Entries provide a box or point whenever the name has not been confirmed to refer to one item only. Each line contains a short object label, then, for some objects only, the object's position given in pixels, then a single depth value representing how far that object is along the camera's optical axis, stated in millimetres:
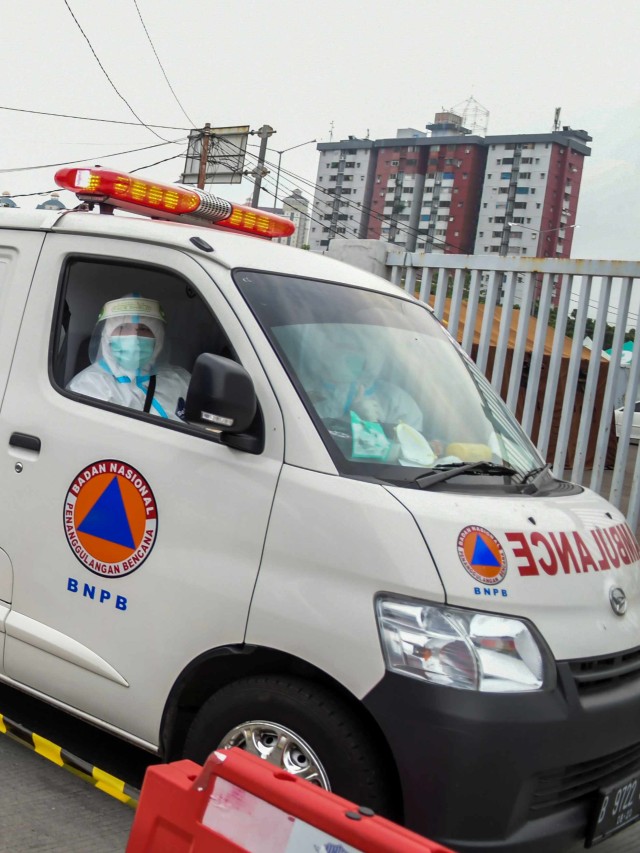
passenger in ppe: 3408
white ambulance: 2857
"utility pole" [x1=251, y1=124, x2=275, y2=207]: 35562
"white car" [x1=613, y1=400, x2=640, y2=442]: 21078
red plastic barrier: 2201
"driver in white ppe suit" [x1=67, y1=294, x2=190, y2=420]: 3786
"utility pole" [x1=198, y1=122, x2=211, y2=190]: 29747
